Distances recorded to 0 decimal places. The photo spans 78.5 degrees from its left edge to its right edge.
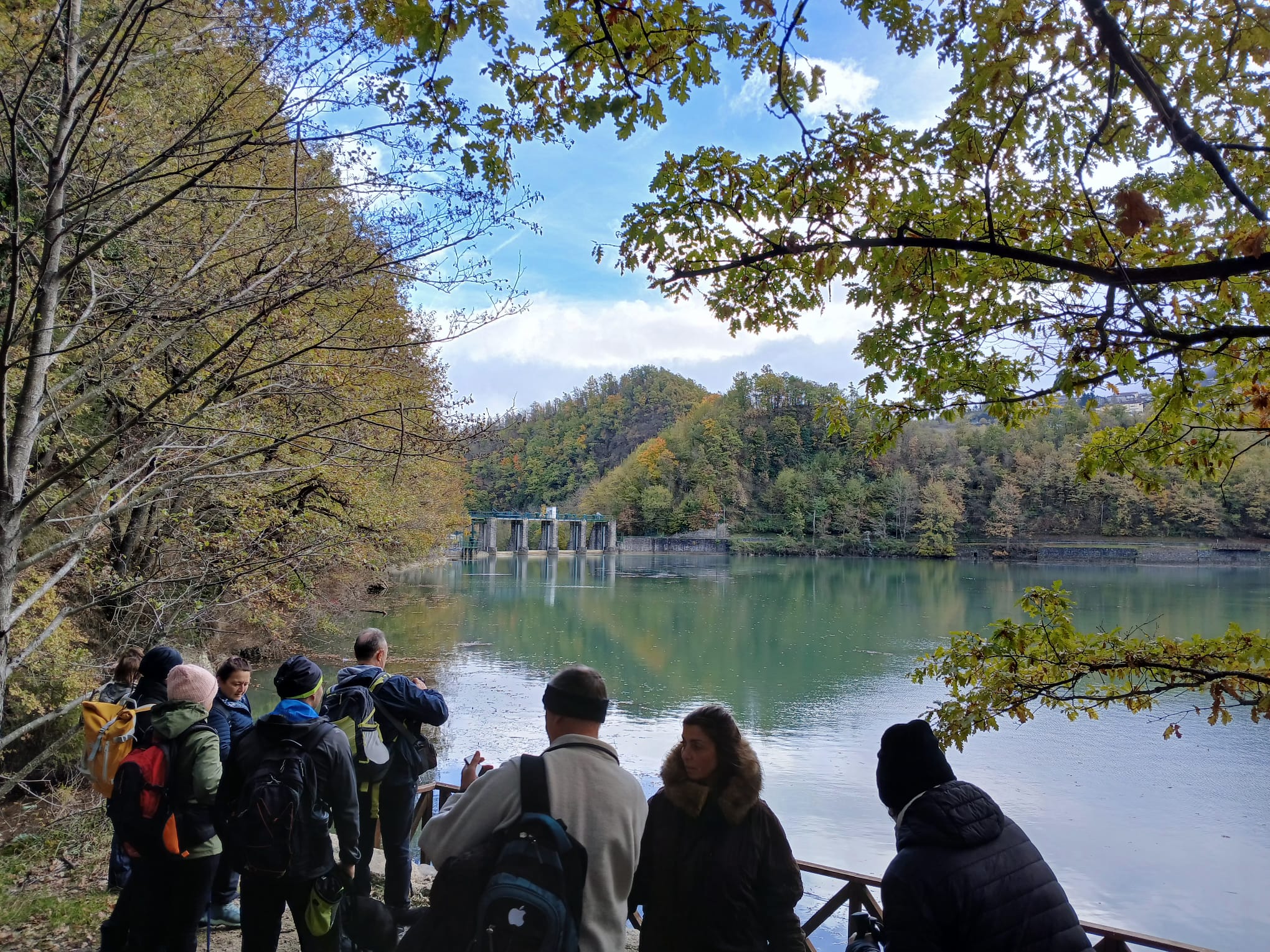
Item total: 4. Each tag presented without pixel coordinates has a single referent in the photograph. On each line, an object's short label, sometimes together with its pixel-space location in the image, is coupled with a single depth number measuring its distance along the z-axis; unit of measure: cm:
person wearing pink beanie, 253
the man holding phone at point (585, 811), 155
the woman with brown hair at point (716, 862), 192
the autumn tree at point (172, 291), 262
